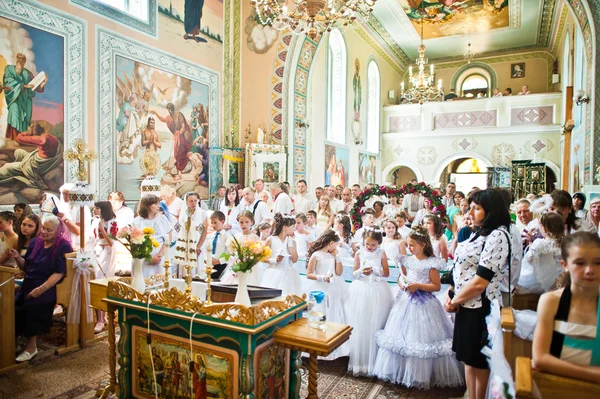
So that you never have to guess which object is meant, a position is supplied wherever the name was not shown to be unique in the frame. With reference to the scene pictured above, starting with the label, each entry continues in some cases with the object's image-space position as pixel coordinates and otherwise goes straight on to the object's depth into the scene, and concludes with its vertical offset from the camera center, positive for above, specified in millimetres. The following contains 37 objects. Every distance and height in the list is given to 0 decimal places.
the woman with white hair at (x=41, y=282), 4574 -1030
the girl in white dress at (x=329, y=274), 4535 -914
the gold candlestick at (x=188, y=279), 3104 -698
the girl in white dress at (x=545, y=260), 3713 -609
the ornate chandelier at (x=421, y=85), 14320 +4028
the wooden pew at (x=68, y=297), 4793 -1252
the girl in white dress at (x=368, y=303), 4215 -1184
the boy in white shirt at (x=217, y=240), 5659 -686
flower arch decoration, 6604 +15
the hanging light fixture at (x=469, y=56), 20875 +7394
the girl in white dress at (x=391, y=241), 5699 -671
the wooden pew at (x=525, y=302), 3590 -957
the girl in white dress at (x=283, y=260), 4840 -803
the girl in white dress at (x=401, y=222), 6516 -444
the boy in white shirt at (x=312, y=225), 7369 -589
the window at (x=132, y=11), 8414 +4086
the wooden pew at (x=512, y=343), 2545 -959
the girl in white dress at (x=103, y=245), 5589 -751
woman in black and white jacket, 2820 -606
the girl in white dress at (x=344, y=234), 6461 -658
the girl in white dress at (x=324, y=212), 8352 -379
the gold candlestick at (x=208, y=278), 3067 -658
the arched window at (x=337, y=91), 15430 +4164
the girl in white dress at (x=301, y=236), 6727 -710
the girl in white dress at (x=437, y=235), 5312 -539
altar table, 2785 -1167
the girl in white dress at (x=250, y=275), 4770 -925
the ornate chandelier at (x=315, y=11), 6141 +3003
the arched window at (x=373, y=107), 19141 +4297
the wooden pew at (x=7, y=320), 4289 -1381
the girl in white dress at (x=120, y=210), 7105 -309
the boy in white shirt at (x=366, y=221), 6501 -441
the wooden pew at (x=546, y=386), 1832 -894
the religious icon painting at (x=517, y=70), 20391 +6414
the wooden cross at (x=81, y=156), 6844 +662
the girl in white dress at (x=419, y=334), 3824 -1362
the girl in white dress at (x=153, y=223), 5246 -384
